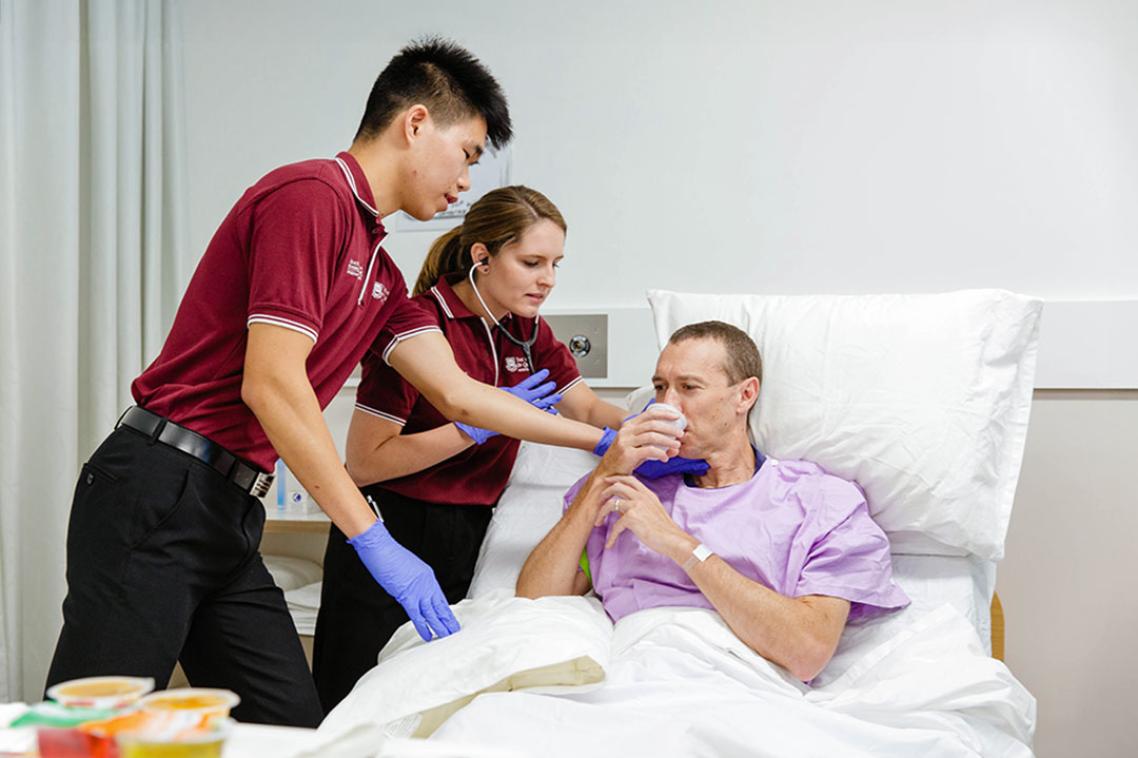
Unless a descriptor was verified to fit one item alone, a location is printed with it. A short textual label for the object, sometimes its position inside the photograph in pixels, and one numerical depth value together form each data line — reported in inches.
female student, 74.0
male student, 53.4
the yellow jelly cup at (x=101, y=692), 27.2
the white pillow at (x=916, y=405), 65.9
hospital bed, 47.5
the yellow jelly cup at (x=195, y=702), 27.0
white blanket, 45.4
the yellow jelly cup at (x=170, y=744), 25.1
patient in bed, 58.6
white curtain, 85.6
